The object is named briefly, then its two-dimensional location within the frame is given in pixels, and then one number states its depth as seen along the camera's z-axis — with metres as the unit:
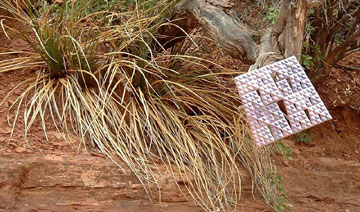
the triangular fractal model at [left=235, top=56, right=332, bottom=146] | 2.84
